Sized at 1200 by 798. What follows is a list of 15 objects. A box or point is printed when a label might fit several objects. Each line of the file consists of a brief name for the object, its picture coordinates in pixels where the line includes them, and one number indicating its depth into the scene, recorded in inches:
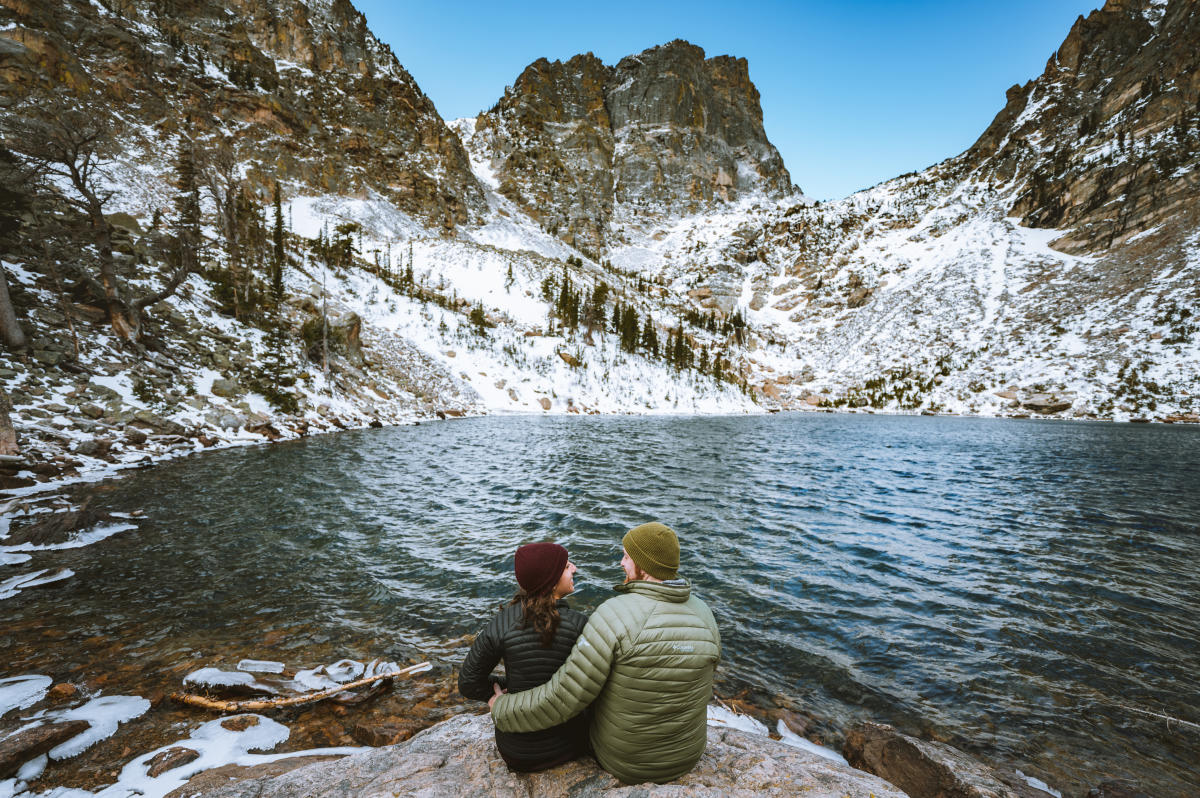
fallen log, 176.2
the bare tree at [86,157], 602.2
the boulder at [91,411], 544.9
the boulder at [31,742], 135.7
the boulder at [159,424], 600.4
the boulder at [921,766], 146.8
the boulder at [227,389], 763.4
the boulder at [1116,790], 154.0
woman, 113.9
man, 104.5
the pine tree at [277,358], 865.5
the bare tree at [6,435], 417.7
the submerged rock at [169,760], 142.7
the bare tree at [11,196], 669.3
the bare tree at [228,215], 1049.9
